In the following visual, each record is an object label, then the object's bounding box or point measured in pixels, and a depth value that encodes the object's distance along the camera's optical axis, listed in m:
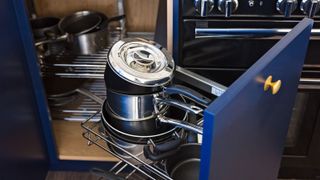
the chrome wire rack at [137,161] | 1.00
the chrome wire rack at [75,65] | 1.48
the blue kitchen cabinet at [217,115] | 0.70
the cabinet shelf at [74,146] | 1.57
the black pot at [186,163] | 1.18
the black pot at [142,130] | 1.02
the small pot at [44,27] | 1.50
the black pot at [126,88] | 0.98
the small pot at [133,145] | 0.99
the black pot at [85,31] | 1.44
